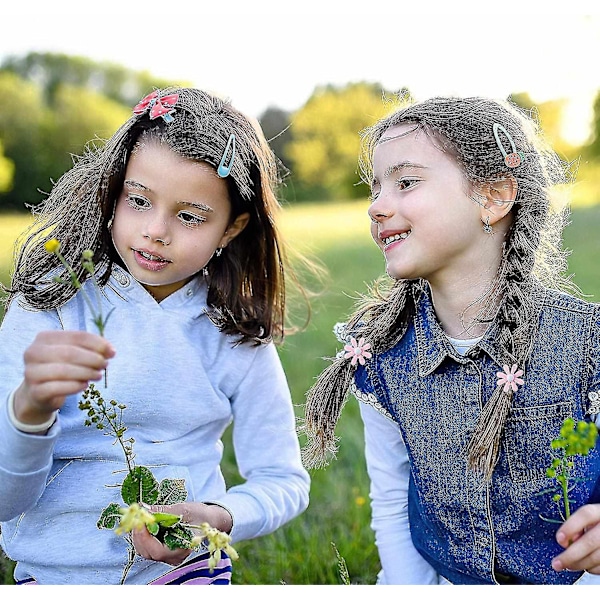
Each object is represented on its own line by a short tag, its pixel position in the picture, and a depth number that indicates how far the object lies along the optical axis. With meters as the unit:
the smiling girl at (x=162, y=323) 1.49
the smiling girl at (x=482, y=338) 1.48
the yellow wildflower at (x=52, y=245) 1.05
